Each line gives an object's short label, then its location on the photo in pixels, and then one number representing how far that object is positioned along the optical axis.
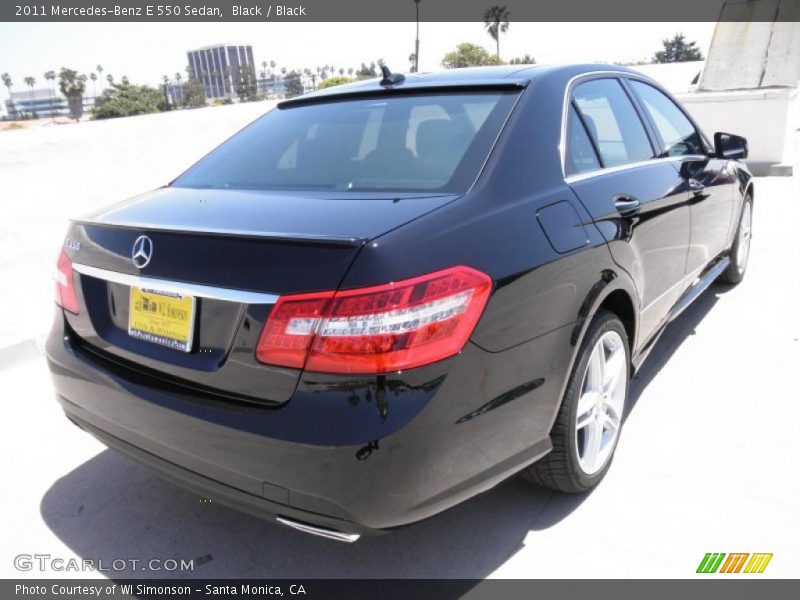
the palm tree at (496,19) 80.19
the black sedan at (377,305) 1.63
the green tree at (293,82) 80.75
